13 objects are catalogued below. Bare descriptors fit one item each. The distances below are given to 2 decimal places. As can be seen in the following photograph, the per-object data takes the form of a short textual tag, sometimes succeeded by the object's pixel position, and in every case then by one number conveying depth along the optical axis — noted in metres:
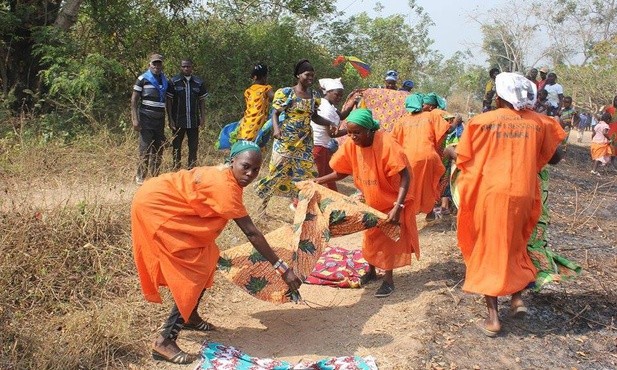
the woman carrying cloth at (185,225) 3.49
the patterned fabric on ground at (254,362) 3.57
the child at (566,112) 14.50
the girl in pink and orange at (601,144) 12.74
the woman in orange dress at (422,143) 5.76
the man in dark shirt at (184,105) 7.98
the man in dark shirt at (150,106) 7.45
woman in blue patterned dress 6.23
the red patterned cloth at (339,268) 5.20
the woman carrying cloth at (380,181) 4.58
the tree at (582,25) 28.52
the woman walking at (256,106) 7.88
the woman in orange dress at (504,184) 3.86
